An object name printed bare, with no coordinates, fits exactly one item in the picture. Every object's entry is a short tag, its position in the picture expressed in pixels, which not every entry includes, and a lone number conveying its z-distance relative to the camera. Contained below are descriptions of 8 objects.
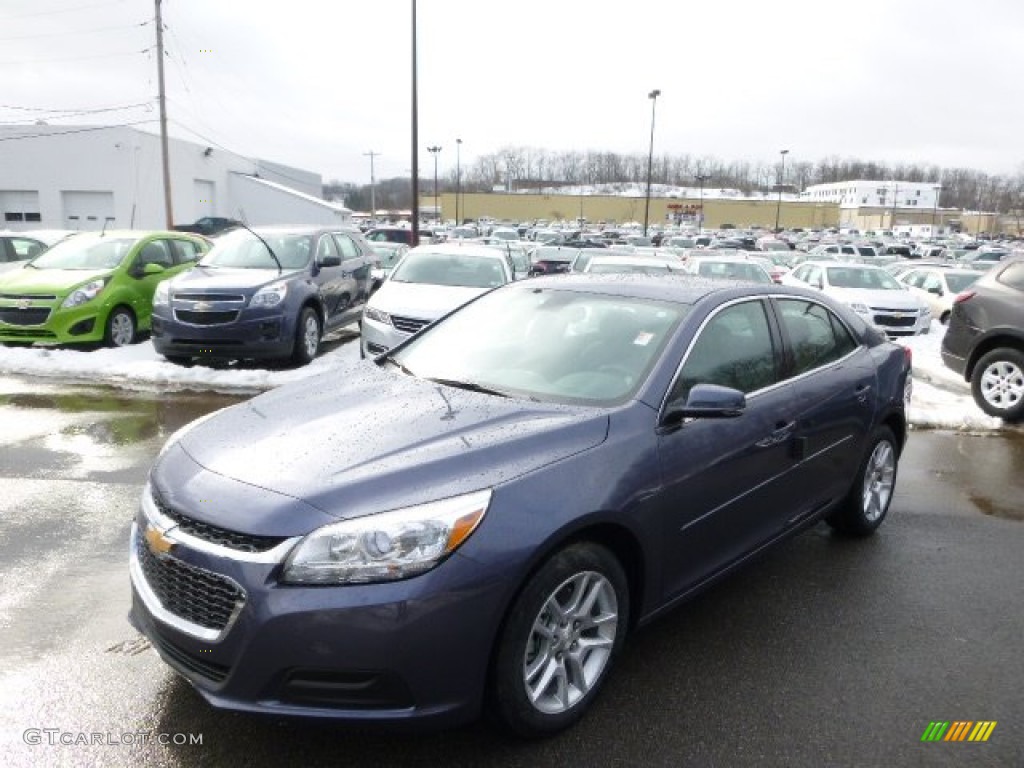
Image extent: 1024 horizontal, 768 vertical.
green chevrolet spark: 9.95
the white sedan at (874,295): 14.34
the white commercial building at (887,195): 141.38
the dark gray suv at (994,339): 8.20
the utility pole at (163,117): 34.19
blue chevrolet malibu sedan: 2.41
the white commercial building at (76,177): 42.06
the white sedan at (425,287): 8.91
